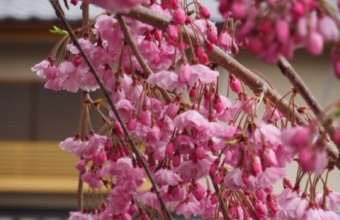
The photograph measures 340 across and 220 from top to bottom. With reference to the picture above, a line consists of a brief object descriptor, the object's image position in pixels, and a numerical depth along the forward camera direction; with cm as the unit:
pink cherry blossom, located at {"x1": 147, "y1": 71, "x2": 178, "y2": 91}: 138
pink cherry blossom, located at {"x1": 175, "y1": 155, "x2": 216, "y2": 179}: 139
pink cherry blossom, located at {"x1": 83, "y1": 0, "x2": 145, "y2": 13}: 116
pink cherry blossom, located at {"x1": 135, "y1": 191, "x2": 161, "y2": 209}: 146
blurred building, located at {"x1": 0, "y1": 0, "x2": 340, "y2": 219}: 582
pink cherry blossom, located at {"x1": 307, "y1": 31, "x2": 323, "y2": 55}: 113
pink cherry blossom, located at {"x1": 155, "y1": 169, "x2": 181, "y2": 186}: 143
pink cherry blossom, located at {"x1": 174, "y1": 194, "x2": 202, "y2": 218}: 147
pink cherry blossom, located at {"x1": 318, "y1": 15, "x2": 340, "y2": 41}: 114
